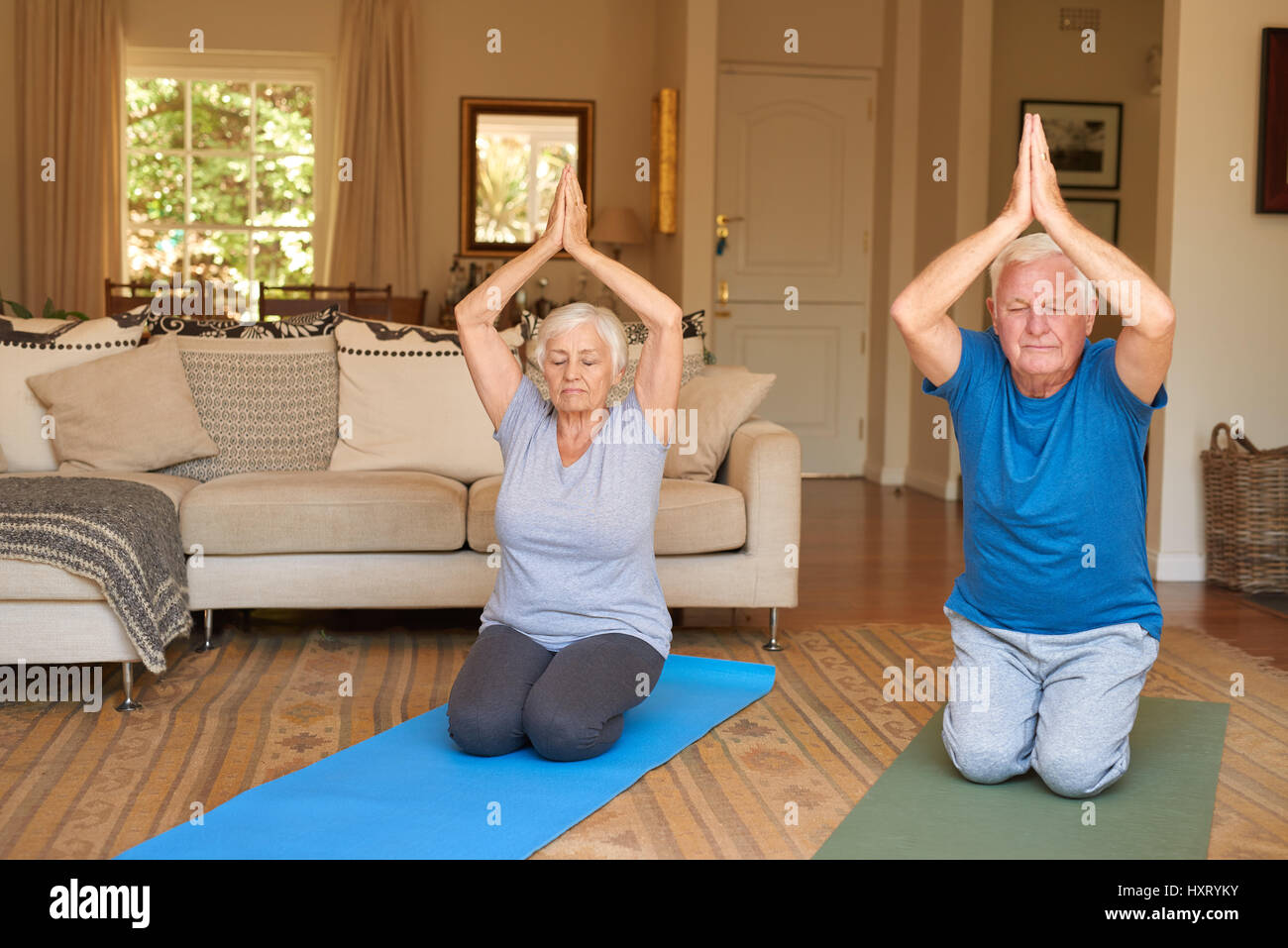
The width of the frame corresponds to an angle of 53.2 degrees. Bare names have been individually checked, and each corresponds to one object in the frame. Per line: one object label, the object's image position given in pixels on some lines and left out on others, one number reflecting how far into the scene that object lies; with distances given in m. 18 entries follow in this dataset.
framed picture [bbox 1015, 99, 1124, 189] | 7.13
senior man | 2.23
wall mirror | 7.55
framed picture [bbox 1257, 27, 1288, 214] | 4.46
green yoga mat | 2.12
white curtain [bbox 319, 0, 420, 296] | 7.29
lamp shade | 7.39
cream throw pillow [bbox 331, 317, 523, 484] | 3.86
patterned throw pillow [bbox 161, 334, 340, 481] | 3.85
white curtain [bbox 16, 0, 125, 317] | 7.11
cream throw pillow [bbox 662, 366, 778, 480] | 3.74
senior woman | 2.49
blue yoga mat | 2.06
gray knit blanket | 2.85
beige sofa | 3.39
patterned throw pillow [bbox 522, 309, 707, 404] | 3.91
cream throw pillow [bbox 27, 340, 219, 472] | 3.71
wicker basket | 4.29
